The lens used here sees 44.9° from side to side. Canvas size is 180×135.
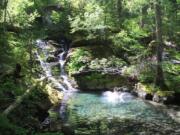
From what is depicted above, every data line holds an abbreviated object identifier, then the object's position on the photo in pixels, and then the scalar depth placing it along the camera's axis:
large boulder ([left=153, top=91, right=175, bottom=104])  14.05
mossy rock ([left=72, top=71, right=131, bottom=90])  17.03
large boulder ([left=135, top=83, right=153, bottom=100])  14.98
